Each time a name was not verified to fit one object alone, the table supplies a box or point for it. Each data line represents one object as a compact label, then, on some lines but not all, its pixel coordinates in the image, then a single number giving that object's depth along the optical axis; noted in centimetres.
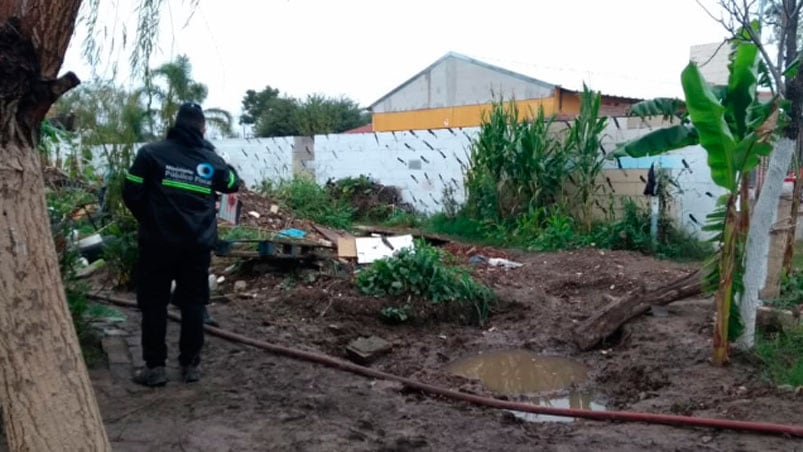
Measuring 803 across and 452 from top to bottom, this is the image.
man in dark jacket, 448
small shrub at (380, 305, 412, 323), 700
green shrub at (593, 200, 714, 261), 1056
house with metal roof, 2703
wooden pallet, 770
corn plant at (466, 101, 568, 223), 1189
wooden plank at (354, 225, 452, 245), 1180
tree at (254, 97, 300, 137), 3644
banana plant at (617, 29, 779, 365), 453
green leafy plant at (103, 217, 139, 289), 670
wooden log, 656
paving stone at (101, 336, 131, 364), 500
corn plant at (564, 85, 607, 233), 1163
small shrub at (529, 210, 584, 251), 1092
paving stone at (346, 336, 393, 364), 604
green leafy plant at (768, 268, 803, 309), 656
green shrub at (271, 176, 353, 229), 1246
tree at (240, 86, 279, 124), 4247
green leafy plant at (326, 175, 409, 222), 1539
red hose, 390
